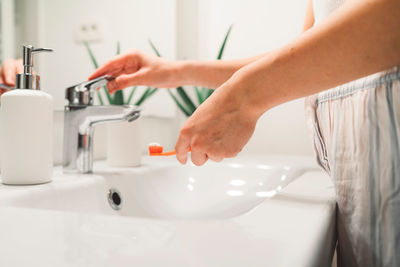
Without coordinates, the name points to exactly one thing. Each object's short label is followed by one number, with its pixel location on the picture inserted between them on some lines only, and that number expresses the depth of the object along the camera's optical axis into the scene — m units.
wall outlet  0.87
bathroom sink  0.22
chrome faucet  0.66
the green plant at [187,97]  1.27
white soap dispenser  0.50
